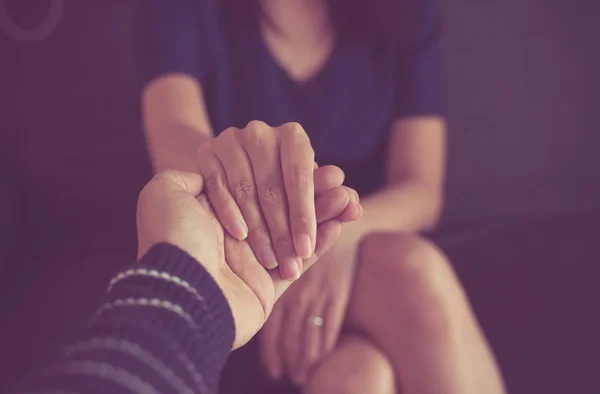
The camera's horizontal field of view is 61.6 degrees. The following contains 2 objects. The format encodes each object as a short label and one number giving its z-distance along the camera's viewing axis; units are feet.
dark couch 2.40
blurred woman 1.61
